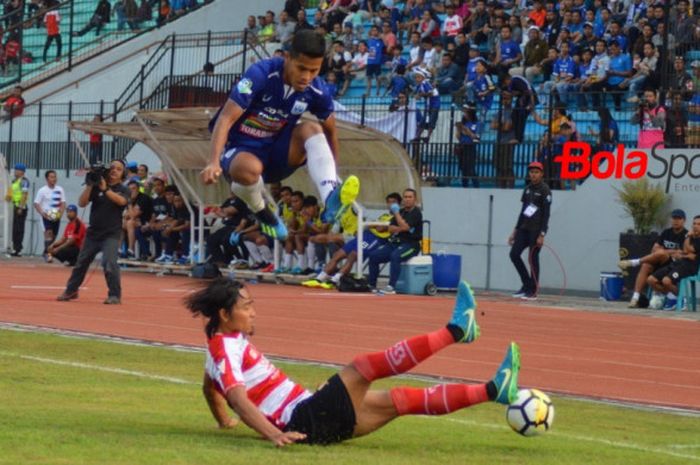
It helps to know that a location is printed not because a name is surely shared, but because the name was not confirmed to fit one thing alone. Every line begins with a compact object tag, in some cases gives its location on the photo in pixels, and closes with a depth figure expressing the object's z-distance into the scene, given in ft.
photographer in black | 61.72
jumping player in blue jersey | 38.29
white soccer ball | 26.99
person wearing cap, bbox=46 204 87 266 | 99.25
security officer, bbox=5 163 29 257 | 113.80
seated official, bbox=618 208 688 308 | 73.00
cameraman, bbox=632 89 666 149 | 80.53
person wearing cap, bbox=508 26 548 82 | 91.56
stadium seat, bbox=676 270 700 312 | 71.31
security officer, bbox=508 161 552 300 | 78.38
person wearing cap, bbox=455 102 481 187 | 89.92
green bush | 78.95
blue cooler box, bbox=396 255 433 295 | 79.97
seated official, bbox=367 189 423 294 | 79.71
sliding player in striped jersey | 26.37
